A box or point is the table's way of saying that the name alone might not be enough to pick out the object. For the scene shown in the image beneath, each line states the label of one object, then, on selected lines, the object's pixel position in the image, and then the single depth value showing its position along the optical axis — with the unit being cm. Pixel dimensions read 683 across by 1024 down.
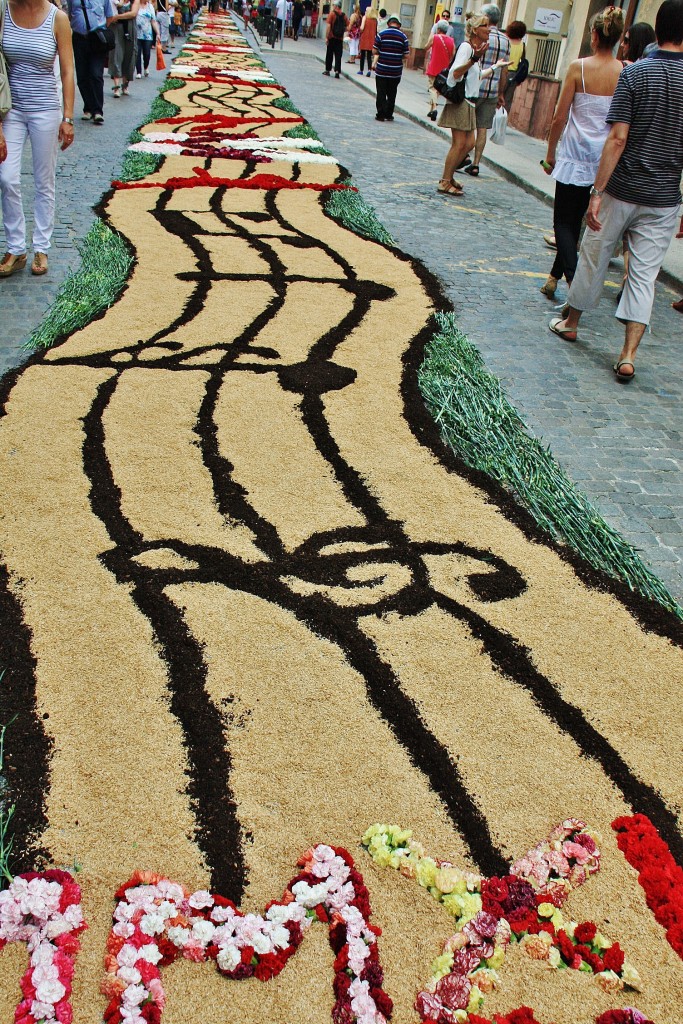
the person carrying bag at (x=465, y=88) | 746
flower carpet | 159
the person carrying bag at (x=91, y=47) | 905
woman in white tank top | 470
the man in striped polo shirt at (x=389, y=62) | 1196
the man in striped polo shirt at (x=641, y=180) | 385
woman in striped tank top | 427
